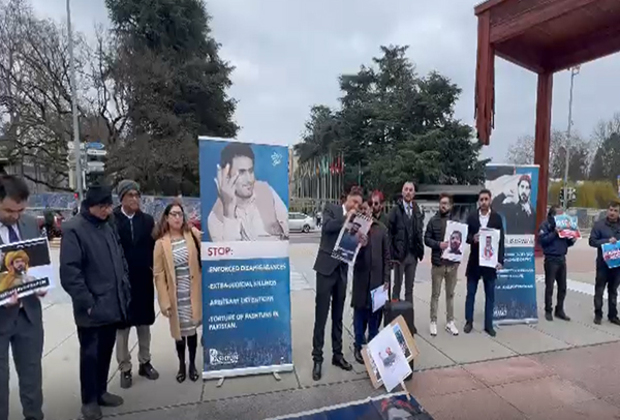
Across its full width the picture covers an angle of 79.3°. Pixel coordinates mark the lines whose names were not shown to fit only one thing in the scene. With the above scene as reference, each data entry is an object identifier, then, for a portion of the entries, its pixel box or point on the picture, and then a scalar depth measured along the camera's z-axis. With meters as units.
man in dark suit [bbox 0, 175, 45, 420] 2.58
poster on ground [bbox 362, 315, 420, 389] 3.39
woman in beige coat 3.34
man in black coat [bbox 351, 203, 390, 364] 3.74
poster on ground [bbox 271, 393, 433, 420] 2.71
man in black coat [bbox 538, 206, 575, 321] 5.20
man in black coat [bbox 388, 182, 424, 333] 4.56
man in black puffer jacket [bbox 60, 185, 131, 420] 2.77
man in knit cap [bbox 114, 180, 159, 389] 3.40
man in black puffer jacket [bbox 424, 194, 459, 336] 4.67
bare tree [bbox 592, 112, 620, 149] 35.09
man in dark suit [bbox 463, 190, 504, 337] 4.65
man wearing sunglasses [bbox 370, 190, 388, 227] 4.09
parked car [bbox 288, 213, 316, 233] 25.67
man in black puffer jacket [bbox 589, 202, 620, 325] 5.09
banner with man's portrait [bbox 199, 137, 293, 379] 3.50
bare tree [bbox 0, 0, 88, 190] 18.25
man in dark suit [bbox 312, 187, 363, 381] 3.57
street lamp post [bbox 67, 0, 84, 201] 12.62
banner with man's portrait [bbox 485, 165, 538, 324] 5.11
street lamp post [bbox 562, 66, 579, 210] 24.17
